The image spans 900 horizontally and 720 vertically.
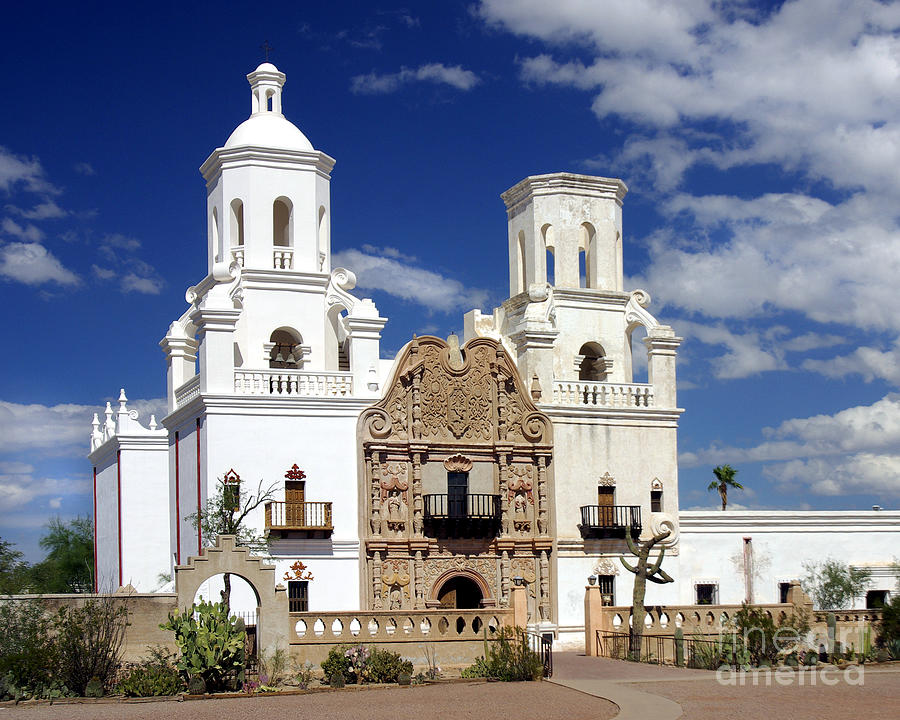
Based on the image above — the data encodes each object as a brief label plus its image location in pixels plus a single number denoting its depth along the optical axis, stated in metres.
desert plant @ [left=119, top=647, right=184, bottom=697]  28.25
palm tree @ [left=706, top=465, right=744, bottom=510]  63.31
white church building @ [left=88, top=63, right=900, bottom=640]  37.72
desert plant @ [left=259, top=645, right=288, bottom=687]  30.56
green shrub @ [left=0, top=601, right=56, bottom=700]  28.16
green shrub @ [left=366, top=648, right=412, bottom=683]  30.36
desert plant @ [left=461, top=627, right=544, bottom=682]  30.48
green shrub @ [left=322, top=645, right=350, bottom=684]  30.09
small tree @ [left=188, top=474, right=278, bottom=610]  34.78
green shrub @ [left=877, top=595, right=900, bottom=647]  36.75
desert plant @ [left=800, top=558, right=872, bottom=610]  42.59
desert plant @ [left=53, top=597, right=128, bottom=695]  28.78
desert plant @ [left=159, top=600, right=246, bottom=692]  28.64
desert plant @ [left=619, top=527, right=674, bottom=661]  35.66
